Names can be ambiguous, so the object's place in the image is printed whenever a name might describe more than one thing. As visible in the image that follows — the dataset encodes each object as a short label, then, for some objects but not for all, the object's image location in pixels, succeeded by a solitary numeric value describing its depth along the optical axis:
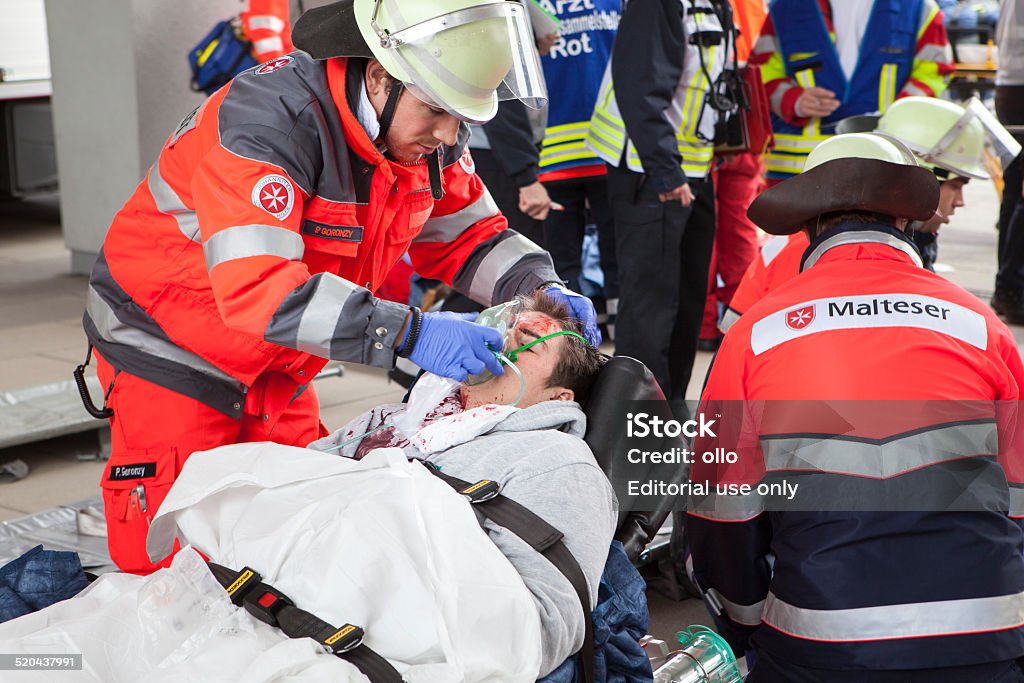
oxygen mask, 6.72
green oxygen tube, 6.78
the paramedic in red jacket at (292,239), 6.42
